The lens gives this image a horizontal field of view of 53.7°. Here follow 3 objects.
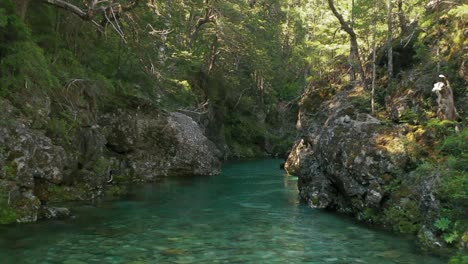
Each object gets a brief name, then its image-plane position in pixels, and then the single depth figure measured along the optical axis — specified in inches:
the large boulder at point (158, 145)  1000.2
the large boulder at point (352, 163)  581.6
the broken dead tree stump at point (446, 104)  610.2
